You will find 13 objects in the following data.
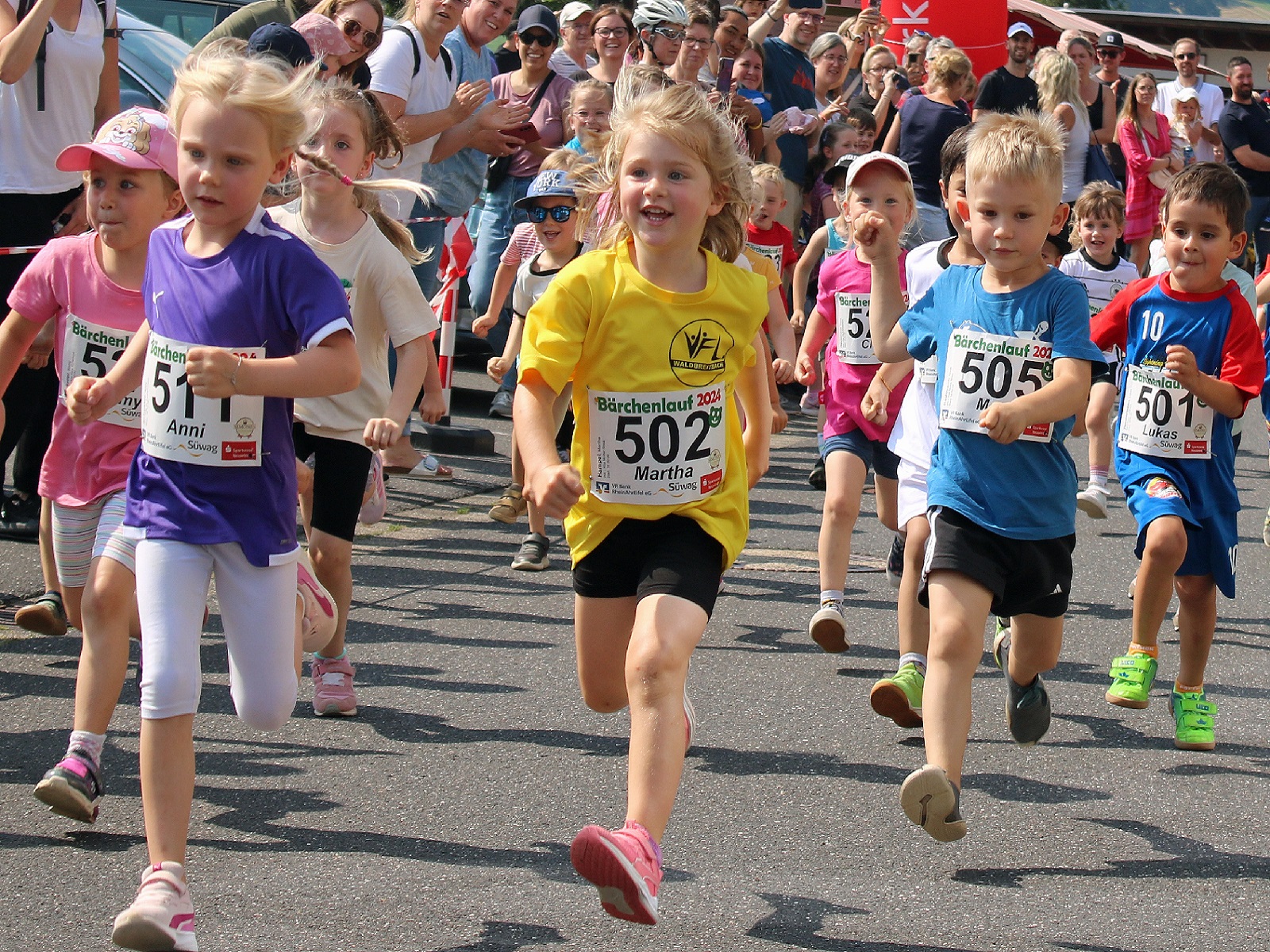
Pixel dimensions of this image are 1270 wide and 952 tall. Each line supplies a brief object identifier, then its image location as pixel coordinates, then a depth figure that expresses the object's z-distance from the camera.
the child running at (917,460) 10.44
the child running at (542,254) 15.13
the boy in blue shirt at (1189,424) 11.19
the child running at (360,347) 10.89
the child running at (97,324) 8.67
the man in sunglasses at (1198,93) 33.06
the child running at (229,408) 7.41
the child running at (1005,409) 8.67
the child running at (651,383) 8.16
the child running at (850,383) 12.12
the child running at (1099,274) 18.02
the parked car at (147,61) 18.50
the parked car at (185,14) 21.92
